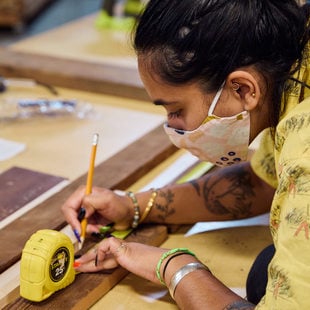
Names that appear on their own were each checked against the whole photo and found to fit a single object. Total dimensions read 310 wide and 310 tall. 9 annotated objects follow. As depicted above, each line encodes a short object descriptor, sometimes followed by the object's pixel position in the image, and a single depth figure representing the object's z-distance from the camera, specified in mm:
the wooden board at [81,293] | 1007
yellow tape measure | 991
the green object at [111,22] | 2440
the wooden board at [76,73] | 1769
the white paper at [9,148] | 1446
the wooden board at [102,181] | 1139
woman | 935
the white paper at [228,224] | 1245
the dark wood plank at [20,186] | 1259
